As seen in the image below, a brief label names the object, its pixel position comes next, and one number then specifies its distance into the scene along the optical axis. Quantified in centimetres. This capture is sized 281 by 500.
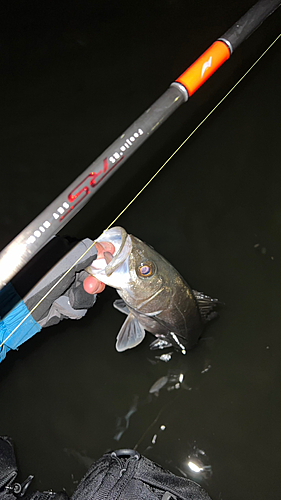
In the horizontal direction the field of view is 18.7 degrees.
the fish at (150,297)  79
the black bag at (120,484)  75
